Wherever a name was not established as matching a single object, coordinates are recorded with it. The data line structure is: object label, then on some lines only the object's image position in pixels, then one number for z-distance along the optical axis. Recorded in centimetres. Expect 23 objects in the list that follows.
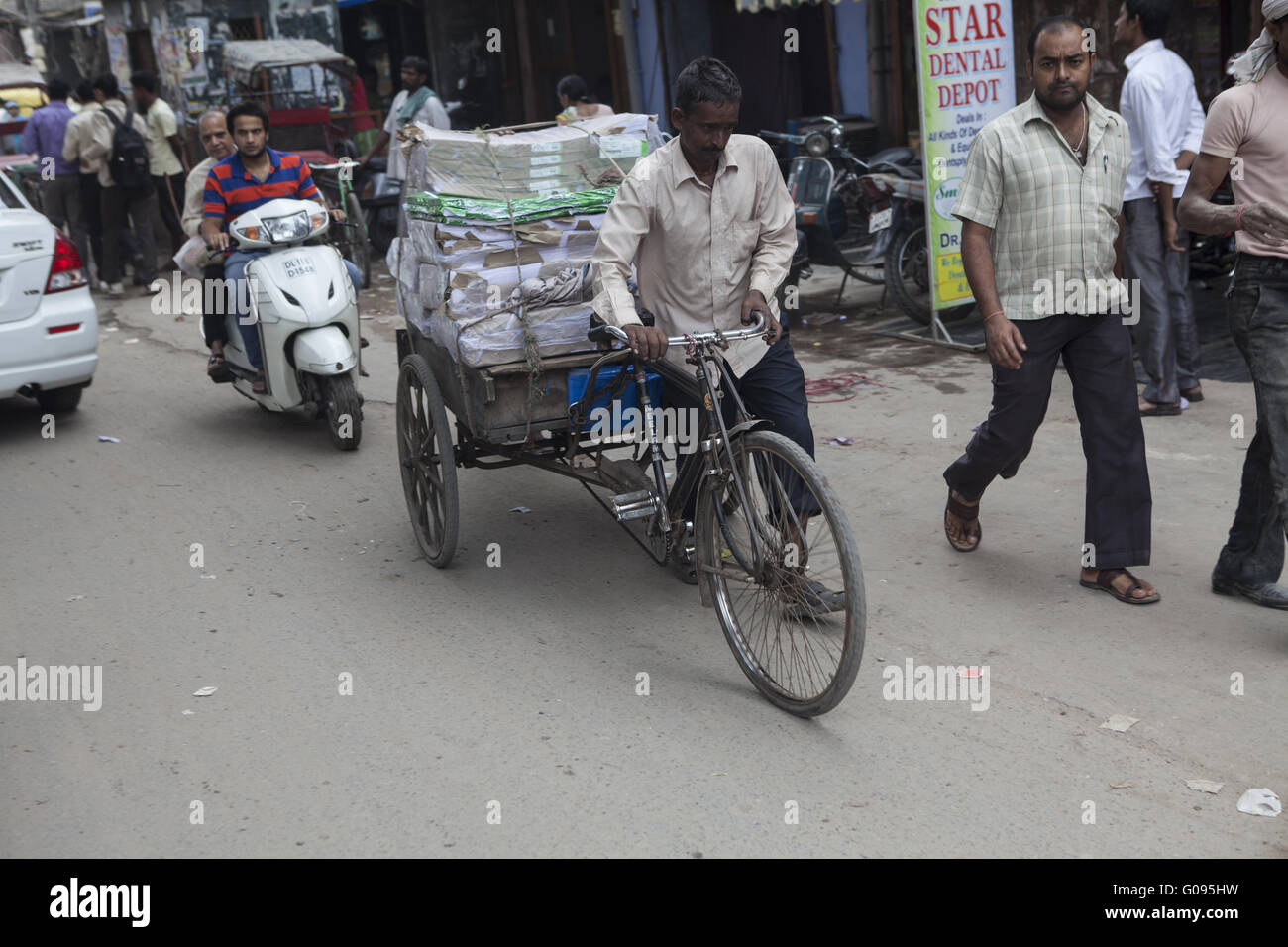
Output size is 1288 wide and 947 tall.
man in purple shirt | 1345
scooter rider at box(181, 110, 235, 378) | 766
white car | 760
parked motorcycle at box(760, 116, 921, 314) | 951
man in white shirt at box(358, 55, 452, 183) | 1265
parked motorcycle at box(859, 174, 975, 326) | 913
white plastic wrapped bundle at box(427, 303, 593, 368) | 466
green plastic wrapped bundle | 488
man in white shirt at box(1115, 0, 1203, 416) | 646
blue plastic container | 469
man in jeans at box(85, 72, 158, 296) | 1295
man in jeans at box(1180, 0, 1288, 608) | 414
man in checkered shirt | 454
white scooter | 709
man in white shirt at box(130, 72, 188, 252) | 1392
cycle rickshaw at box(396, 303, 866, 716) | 384
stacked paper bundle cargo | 473
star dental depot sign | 800
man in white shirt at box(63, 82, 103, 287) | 1295
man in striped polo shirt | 731
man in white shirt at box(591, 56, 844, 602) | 426
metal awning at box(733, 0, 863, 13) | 1179
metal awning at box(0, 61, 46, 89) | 1848
